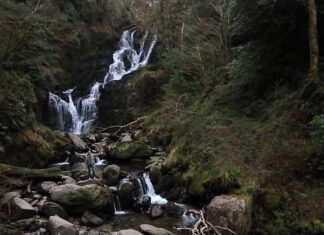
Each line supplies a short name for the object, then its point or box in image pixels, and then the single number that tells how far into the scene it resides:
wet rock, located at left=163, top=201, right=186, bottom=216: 11.20
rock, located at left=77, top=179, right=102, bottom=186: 11.91
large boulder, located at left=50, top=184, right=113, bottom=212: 10.78
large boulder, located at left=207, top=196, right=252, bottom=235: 8.84
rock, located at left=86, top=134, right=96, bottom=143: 19.83
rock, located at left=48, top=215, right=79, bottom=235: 9.27
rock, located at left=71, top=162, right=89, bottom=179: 13.75
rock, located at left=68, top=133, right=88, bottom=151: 18.30
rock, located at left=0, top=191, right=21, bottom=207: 9.89
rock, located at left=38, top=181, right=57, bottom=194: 11.61
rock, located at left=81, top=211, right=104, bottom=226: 10.37
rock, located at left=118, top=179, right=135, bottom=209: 11.94
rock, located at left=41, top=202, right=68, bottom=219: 10.38
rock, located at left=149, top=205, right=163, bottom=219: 11.10
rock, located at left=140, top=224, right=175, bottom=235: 9.66
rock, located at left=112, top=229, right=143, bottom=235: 9.26
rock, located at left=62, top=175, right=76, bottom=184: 12.45
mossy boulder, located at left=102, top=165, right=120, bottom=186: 13.44
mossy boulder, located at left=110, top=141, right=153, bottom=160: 16.50
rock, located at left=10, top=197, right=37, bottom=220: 9.95
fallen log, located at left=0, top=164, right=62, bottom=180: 11.40
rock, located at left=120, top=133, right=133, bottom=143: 17.70
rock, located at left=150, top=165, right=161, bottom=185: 13.57
